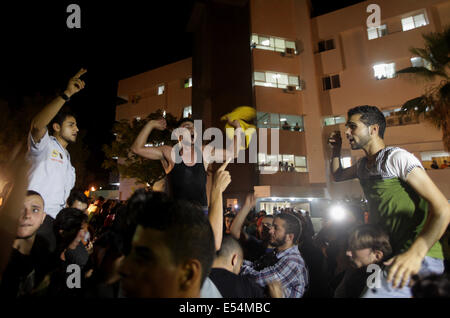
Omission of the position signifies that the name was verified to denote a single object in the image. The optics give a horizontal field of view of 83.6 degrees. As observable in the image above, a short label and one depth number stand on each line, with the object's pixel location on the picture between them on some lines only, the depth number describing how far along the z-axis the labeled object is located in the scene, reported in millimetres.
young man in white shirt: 2443
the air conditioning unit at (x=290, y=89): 18169
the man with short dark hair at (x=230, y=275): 1948
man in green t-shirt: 1561
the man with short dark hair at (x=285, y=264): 2953
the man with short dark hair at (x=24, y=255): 1905
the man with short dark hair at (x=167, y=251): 1134
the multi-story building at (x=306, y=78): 16109
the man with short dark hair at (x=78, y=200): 4332
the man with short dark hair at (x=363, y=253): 2004
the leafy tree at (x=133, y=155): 17781
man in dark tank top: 2562
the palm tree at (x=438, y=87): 9969
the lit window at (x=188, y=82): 23047
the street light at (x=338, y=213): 5582
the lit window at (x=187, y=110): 22581
